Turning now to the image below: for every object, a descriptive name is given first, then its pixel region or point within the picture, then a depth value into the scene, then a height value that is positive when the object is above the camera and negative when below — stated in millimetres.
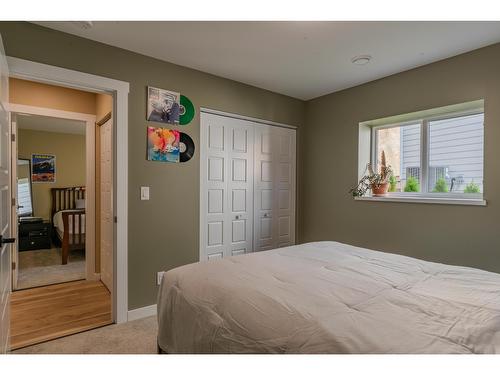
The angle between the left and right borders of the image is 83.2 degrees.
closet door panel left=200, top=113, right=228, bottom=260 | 2996 -47
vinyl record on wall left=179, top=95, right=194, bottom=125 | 2791 +728
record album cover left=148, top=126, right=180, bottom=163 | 2605 +369
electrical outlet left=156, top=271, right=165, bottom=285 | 2660 -879
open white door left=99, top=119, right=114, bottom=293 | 3215 -255
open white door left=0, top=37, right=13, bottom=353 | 1544 -176
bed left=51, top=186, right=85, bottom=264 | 4188 -566
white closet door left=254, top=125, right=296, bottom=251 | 3502 -37
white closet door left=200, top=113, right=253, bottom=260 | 3020 -36
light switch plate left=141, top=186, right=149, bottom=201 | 2566 -90
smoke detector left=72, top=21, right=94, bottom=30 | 1983 +1140
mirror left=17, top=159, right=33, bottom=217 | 5562 -116
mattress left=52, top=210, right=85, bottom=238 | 4320 -702
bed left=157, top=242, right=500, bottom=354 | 928 -495
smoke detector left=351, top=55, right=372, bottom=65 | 2533 +1152
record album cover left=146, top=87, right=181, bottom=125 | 2592 +734
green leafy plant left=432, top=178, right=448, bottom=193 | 2777 -6
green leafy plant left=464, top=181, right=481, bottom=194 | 2543 -21
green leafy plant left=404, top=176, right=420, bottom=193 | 2990 +2
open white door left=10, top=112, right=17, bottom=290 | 3063 -111
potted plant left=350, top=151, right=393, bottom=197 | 3148 +34
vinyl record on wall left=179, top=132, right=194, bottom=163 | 2799 +362
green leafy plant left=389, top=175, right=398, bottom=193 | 3193 +24
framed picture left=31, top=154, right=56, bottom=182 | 5762 +303
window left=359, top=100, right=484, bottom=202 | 2582 +368
